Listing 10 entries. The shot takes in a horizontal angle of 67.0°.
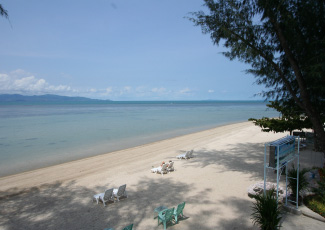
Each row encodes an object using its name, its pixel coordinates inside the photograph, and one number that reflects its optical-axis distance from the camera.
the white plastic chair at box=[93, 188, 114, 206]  8.52
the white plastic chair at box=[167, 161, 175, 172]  12.57
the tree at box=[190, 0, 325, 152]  8.52
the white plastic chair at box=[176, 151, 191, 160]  15.34
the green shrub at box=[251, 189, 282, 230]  5.75
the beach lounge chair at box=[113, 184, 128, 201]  8.87
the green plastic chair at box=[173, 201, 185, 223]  6.98
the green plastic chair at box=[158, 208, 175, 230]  6.59
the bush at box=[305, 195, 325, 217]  6.84
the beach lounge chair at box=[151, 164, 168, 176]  12.07
